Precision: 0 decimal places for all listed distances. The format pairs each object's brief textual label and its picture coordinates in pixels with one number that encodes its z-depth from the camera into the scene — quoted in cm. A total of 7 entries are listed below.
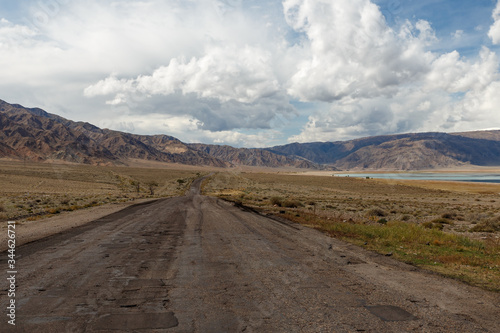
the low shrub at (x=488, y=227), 1905
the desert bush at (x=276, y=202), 3472
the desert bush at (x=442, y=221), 2258
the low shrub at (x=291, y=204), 3376
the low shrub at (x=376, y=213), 2772
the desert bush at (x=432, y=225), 1973
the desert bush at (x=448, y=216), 2595
